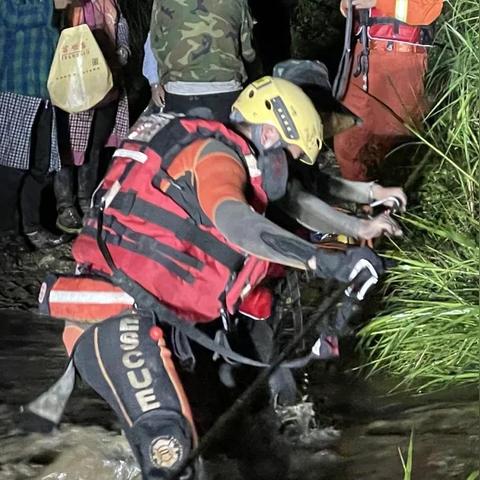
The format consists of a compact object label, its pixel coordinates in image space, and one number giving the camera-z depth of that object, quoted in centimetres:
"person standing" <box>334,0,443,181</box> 608
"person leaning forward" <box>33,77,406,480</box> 347
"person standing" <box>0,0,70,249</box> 669
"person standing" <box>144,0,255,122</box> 571
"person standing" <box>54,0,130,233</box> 686
